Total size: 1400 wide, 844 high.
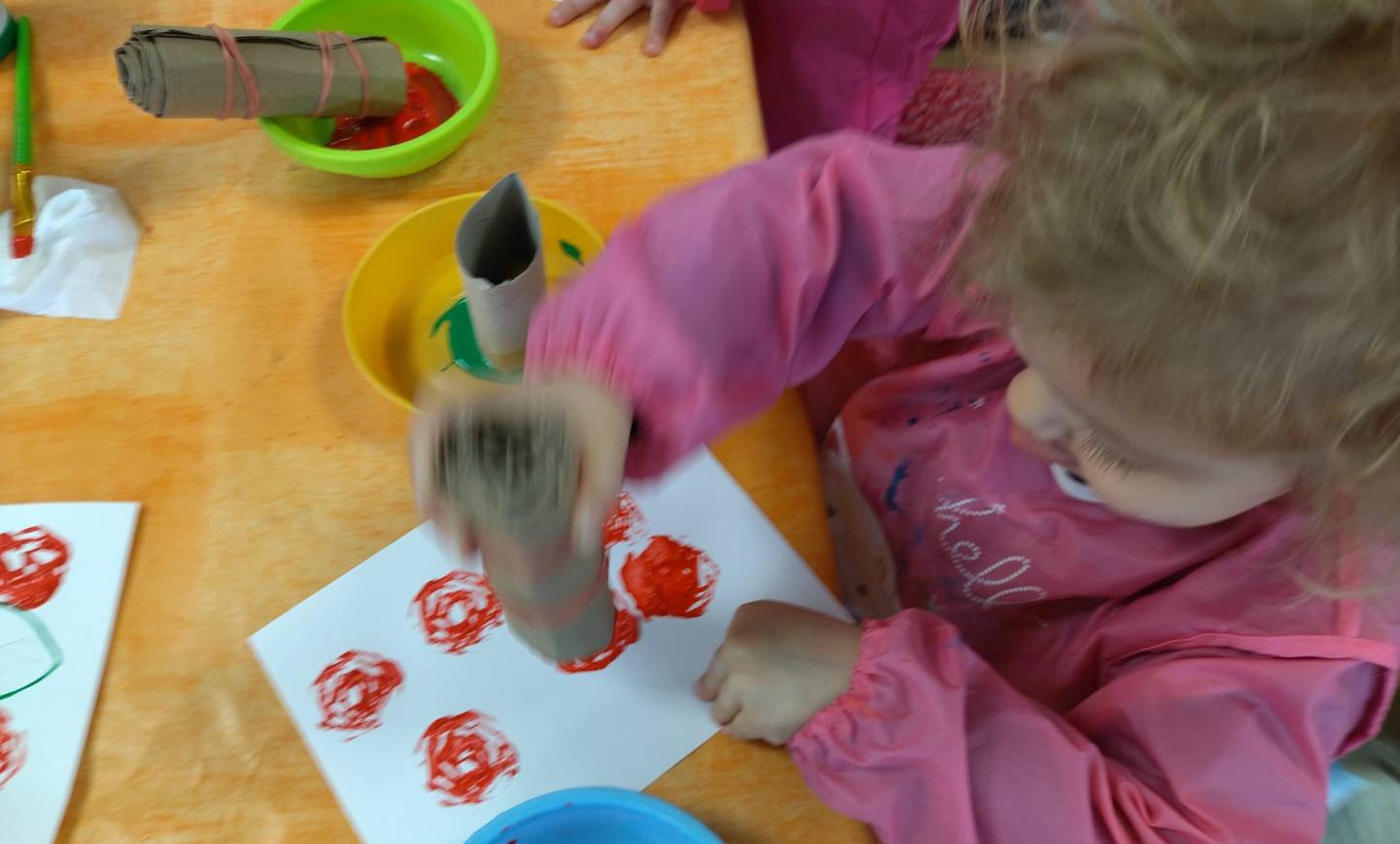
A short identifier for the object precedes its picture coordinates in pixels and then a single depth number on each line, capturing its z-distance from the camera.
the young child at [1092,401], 0.35
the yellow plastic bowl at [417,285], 0.62
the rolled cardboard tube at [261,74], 0.61
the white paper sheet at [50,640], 0.52
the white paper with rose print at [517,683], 0.52
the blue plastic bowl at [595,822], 0.47
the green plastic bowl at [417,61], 0.66
